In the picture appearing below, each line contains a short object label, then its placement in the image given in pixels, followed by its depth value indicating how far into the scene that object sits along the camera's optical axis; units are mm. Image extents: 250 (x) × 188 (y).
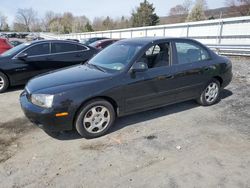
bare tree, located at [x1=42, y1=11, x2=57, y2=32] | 108062
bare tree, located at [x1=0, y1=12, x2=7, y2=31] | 103188
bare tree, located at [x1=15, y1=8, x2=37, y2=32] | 111938
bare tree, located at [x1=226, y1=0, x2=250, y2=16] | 40000
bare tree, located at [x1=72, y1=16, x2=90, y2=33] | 71706
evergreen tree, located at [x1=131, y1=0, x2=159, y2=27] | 51062
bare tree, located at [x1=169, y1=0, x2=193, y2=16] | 68900
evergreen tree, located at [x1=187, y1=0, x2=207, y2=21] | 39844
